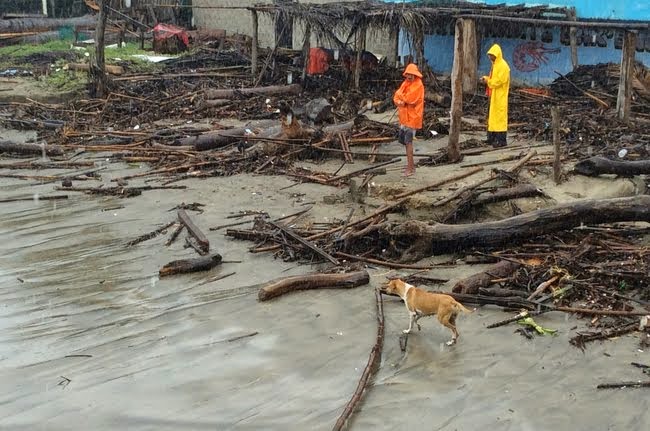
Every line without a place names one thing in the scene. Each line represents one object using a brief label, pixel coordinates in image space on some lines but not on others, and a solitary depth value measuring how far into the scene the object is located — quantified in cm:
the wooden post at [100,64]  2051
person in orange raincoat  1237
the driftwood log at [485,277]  778
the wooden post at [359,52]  2095
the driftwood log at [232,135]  1568
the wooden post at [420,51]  1958
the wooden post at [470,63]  2086
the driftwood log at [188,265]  892
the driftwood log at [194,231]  959
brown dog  682
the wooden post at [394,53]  2370
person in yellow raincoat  1416
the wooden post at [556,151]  1106
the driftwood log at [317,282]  820
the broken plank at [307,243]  903
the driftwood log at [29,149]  1587
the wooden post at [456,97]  1289
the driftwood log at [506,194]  1021
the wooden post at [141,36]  3011
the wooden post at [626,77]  1472
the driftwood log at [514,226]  866
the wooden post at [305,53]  2240
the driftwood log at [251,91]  2092
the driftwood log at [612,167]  1075
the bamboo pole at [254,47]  2323
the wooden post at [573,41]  1955
